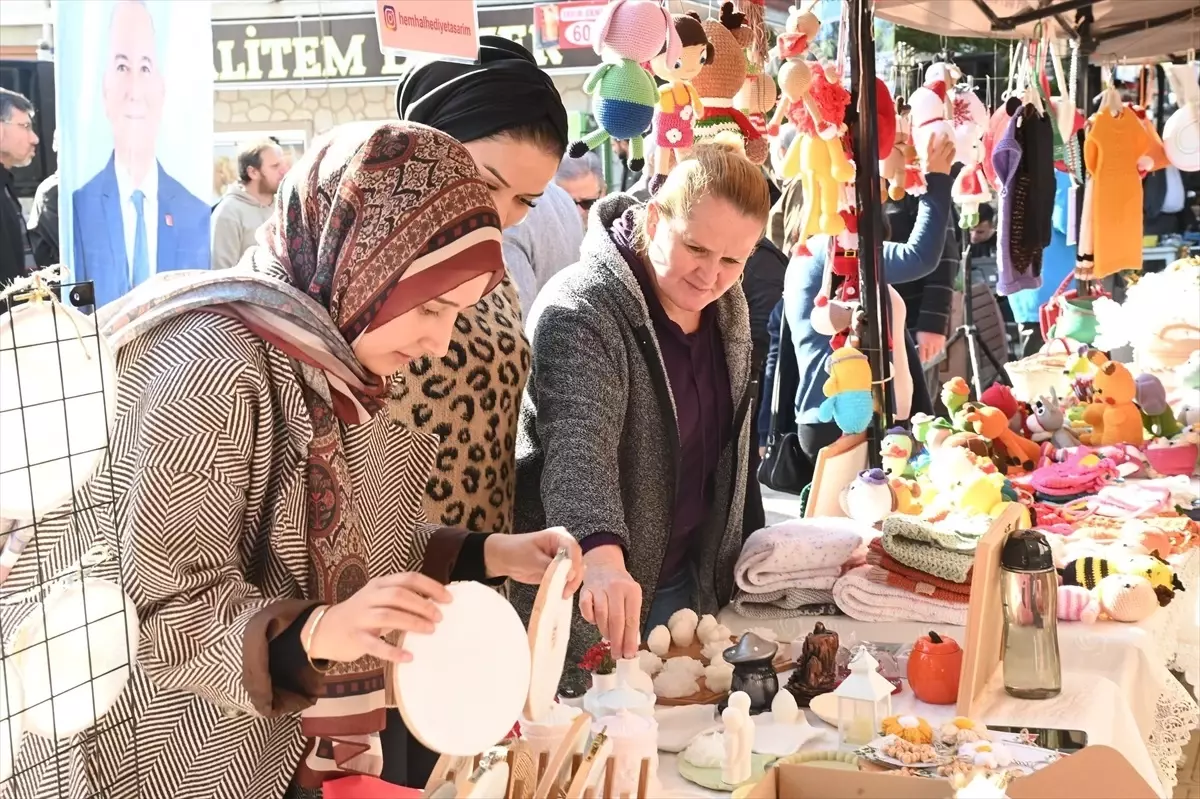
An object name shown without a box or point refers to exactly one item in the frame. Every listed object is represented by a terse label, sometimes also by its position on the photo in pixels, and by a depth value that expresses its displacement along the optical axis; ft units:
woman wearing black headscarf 5.38
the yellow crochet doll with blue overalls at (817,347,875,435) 9.06
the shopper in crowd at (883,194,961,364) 14.28
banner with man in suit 9.27
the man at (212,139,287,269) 17.24
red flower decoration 4.65
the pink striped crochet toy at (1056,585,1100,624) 6.56
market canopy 13.89
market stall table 5.36
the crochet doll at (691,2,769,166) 7.83
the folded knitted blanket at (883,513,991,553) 6.55
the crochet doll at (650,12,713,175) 7.50
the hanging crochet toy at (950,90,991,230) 12.97
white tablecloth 5.56
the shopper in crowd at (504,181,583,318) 10.41
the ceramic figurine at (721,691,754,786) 4.60
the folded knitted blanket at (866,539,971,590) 6.51
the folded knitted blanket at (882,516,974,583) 6.49
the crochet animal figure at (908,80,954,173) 12.24
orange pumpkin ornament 5.49
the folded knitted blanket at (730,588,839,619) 6.72
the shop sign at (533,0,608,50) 29.16
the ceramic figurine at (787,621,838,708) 5.49
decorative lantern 4.97
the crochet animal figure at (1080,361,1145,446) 10.81
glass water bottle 5.67
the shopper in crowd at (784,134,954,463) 10.60
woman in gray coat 5.93
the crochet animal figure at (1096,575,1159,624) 6.53
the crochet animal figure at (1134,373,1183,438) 10.96
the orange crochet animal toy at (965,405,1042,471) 9.98
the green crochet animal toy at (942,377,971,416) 10.63
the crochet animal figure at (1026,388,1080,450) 10.60
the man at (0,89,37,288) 12.88
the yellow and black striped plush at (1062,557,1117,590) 6.87
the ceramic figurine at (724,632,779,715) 5.33
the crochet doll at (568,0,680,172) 7.04
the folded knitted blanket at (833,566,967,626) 6.49
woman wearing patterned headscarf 3.46
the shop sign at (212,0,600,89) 28.99
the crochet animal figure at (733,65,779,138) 8.31
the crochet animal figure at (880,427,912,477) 9.18
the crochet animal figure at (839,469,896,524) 8.27
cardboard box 3.95
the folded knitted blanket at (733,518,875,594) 6.66
